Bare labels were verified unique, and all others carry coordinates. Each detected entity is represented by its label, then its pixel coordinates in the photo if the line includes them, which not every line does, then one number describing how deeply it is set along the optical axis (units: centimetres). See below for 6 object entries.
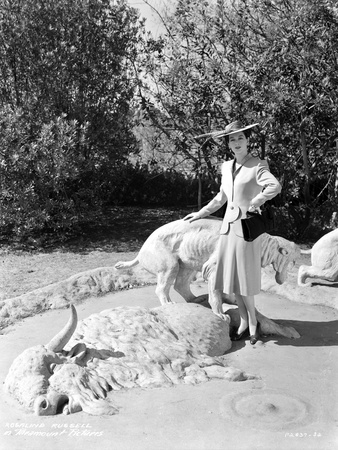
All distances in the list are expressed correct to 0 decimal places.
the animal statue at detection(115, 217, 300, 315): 670
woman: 605
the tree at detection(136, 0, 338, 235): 1146
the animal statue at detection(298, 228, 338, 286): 841
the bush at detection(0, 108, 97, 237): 1225
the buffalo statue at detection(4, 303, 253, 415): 481
